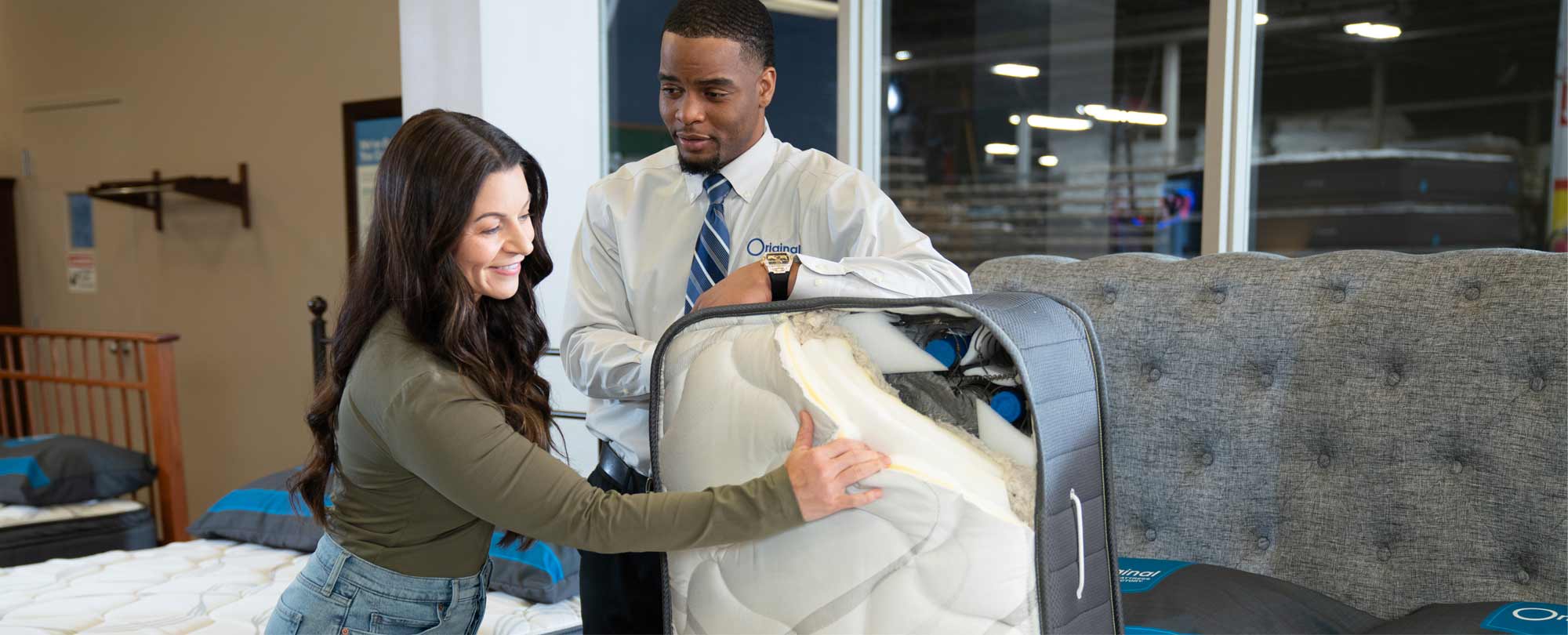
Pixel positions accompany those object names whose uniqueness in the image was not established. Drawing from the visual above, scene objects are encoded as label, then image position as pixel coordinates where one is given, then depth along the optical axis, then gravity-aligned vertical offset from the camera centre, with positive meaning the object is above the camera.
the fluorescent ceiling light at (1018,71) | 3.12 +0.47
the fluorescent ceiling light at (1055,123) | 3.04 +0.32
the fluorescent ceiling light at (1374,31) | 2.78 +0.51
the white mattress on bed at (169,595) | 2.16 -0.73
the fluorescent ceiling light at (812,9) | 3.29 +0.69
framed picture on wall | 3.98 +0.36
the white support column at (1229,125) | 2.40 +0.24
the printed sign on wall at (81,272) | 5.17 -0.11
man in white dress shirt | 1.41 +0.02
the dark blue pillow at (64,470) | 3.24 -0.67
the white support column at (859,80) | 3.13 +0.45
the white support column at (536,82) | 2.98 +0.44
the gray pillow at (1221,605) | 1.47 -0.50
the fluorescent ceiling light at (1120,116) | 2.85 +0.32
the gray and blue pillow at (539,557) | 2.32 -0.66
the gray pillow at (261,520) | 2.73 -0.68
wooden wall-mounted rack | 4.45 +0.23
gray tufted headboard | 1.48 -0.26
